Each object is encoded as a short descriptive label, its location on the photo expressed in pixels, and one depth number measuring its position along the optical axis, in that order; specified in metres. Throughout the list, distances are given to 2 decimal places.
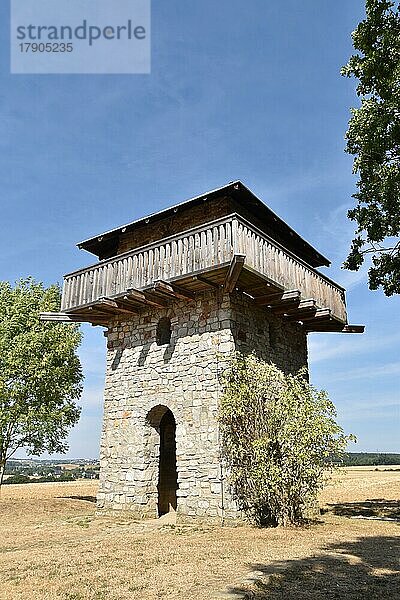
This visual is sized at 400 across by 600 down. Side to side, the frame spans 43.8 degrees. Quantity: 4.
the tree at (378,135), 11.75
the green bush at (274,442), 11.48
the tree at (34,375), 19.39
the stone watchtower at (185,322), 12.64
